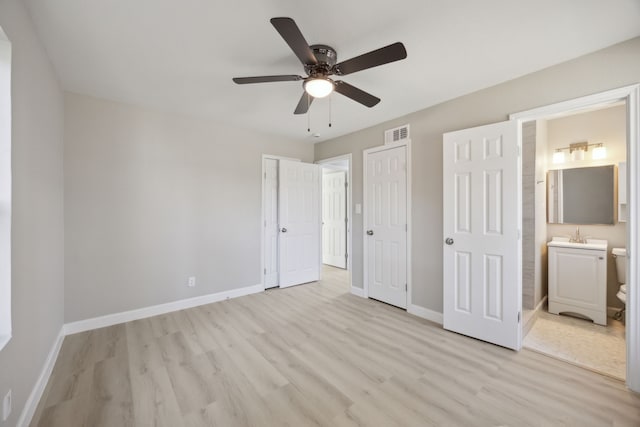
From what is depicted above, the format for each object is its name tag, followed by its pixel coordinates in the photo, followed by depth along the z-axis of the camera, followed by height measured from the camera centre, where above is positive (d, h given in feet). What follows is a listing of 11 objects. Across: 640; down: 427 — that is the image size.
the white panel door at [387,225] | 11.23 -0.60
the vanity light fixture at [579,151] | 10.50 +2.53
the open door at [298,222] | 14.26 -0.57
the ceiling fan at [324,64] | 4.83 +3.22
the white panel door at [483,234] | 7.95 -0.75
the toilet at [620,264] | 9.39 -1.94
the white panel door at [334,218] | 19.27 -0.51
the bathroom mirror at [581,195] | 10.45 +0.68
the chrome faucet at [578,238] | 10.90 -1.15
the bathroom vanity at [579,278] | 9.64 -2.63
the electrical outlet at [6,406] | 4.29 -3.29
